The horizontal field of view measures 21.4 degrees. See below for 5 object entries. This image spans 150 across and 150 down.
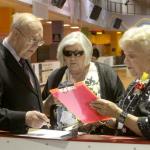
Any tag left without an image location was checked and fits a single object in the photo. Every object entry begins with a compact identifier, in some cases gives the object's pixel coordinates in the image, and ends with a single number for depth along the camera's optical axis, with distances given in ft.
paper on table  7.34
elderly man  8.31
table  6.97
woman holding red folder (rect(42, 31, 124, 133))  10.75
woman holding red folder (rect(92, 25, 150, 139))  6.96
